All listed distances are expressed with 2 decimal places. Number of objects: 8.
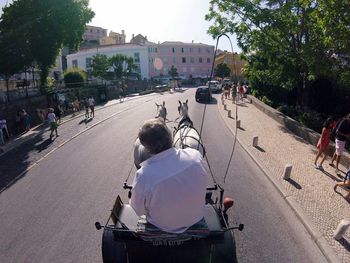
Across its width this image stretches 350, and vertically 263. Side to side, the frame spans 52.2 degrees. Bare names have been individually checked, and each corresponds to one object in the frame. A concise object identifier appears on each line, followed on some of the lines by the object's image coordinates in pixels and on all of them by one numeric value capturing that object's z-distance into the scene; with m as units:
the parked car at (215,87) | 50.57
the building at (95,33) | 126.50
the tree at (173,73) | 89.94
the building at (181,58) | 98.38
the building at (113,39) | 115.81
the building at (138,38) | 113.26
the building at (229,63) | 68.66
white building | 90.75
